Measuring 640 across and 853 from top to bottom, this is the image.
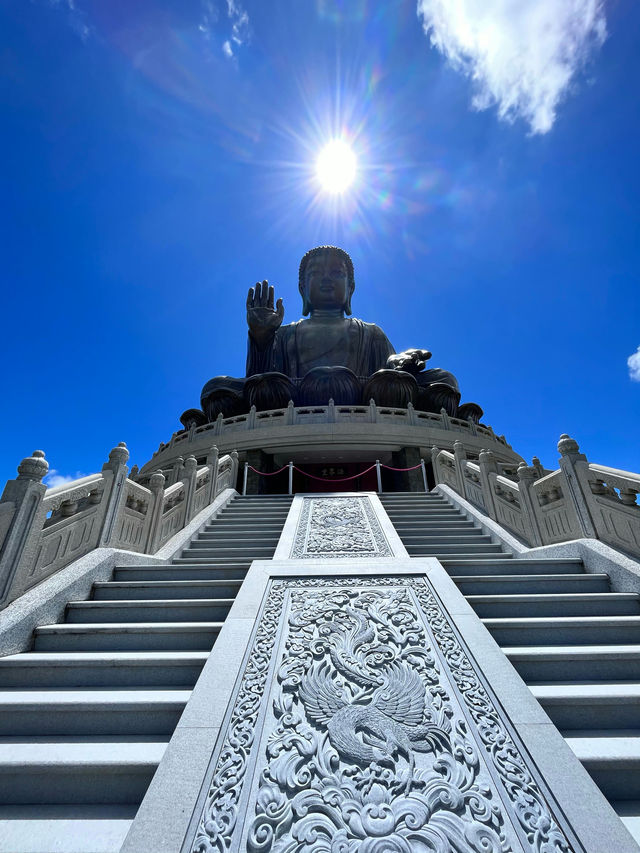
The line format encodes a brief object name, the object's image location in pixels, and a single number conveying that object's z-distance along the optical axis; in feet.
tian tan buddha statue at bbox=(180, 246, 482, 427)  52.54
